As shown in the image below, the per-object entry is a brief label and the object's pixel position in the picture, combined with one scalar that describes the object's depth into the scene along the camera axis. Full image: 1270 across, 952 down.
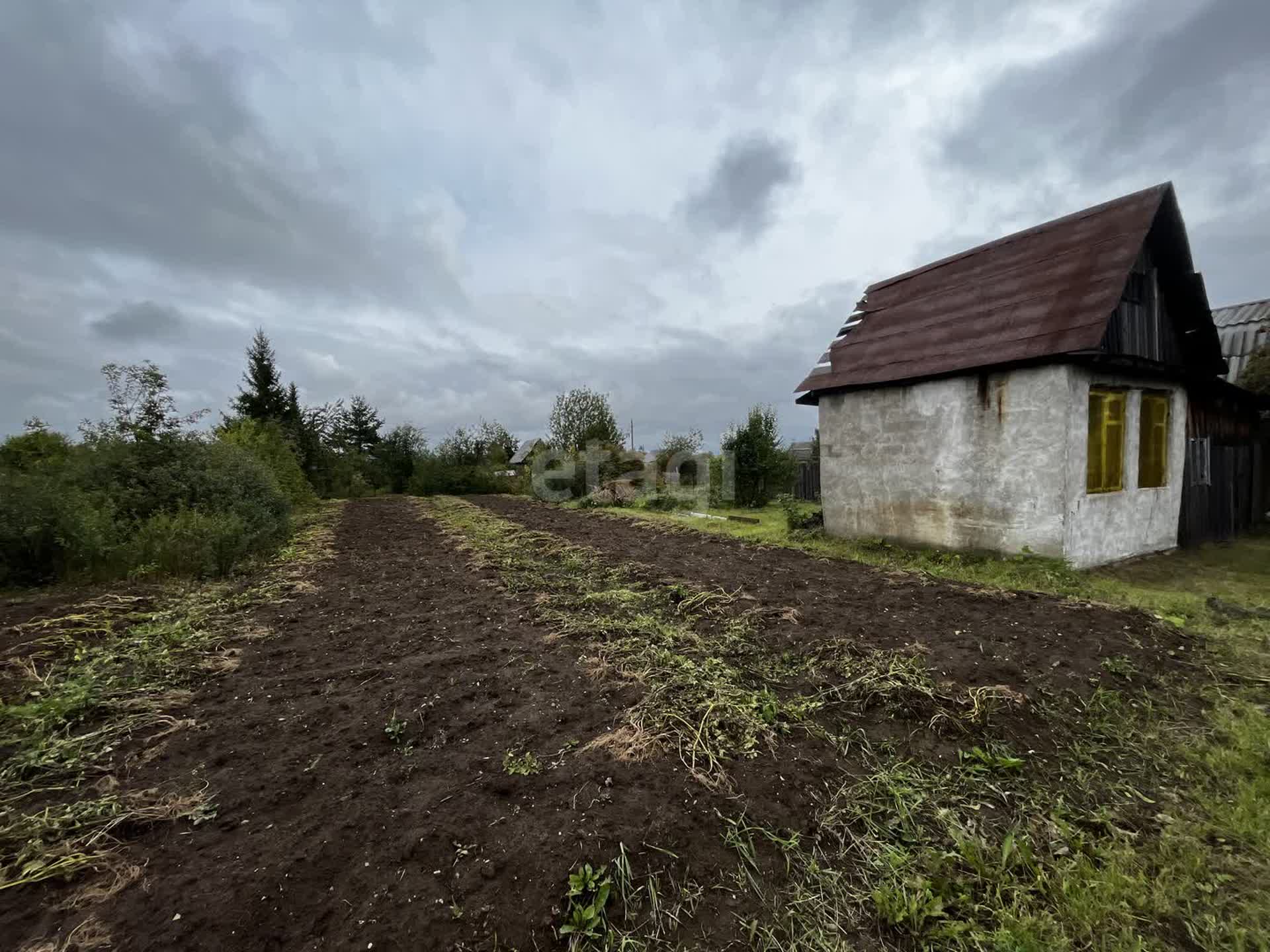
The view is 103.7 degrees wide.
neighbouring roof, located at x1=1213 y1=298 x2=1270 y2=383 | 12.40
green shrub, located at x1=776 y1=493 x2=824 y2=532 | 10.08
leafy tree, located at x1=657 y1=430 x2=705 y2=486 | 18.64
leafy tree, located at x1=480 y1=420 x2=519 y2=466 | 29.98
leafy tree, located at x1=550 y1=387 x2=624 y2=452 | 25.67
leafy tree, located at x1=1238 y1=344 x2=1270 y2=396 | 9.54
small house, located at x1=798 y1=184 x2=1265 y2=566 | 6.56
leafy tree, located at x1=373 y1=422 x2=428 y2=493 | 29.41
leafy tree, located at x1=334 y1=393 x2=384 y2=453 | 33.16
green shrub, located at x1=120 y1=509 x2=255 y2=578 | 6.57
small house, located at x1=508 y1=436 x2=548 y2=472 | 28.59
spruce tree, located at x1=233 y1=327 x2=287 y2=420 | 25.77
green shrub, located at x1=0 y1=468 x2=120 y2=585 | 5.90
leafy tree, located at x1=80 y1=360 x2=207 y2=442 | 8.05
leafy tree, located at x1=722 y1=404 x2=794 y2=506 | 16.23
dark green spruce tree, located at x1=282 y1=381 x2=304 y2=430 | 25.62
